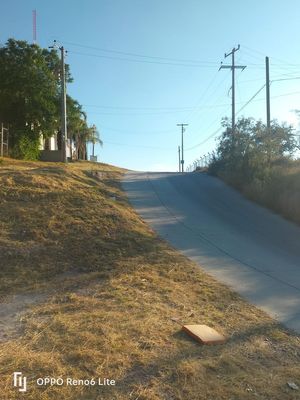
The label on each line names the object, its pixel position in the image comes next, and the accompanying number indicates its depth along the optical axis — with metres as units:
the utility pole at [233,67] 43.84
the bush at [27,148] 35.95
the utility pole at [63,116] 35.44
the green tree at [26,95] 37.62
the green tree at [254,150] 27.22
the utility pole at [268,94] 28.76
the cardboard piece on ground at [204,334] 6.05
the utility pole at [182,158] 92.31
